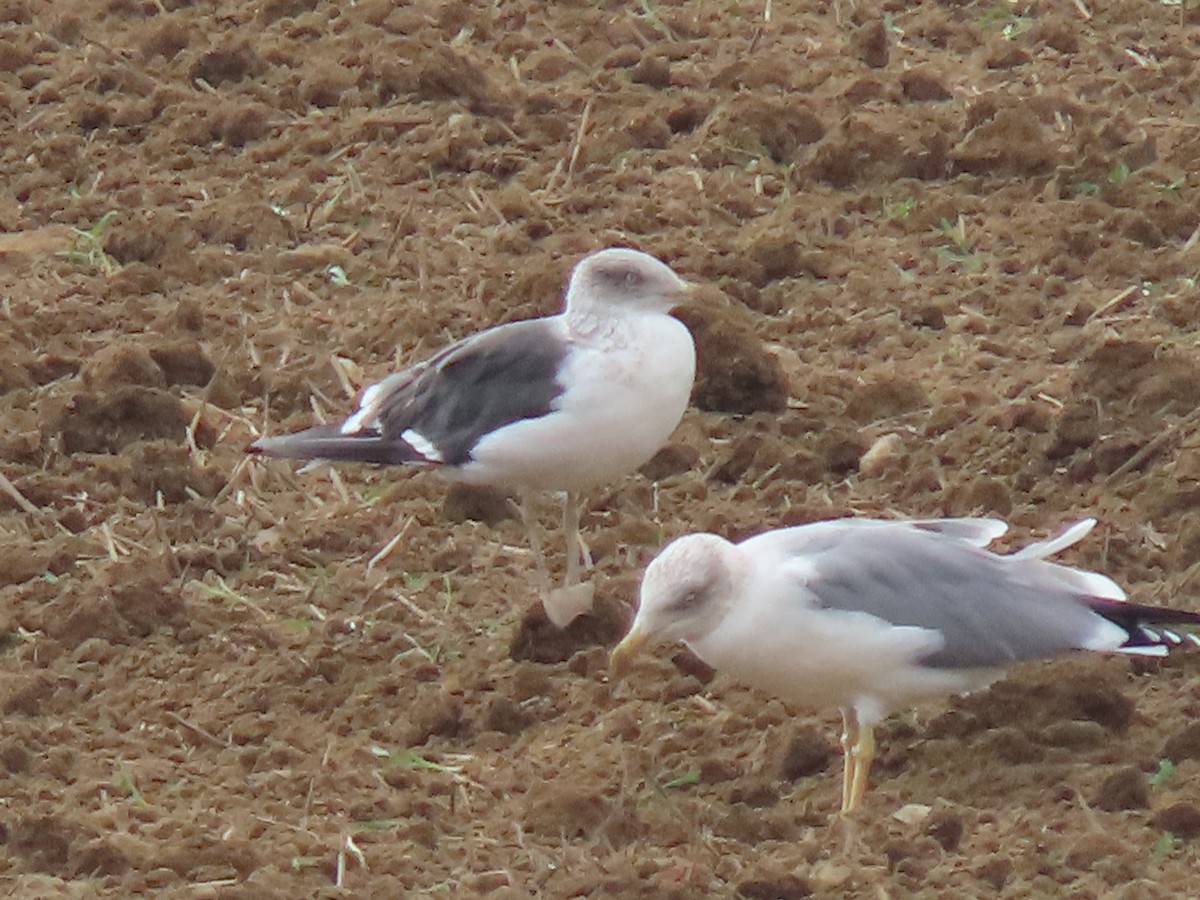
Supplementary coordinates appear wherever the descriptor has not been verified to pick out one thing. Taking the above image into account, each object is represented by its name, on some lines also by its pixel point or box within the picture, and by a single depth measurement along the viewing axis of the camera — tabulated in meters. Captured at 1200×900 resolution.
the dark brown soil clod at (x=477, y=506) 11.33
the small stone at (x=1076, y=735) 9.20
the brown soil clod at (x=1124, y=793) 8.71
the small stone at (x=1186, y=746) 8.99
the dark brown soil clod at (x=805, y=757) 9.27
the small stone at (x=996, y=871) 8.32
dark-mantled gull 10.17
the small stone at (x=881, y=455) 11.23
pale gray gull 8.85
